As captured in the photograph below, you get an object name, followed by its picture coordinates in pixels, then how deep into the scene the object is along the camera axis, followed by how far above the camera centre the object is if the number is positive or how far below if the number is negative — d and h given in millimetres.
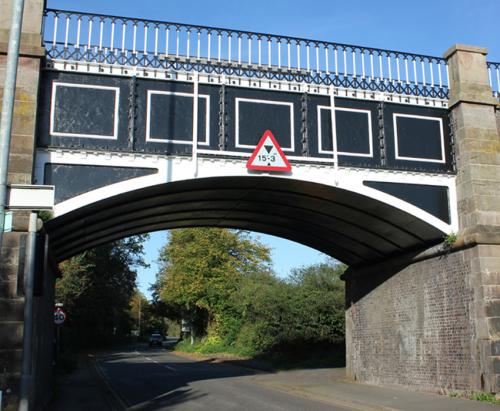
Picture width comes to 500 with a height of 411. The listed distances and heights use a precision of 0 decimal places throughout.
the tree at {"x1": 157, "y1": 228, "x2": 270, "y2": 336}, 44188 +4314
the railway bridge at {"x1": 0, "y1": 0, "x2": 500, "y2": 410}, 12180 +3663
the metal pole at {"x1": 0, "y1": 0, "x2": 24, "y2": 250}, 7234 +2823
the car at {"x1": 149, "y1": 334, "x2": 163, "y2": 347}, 67119 -2032
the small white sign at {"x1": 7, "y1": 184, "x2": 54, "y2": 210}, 7555 +1630
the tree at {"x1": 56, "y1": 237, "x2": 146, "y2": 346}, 35250 +2448
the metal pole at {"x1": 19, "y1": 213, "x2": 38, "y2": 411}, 6984 +209
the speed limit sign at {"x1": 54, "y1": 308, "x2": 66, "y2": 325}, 20891 +239
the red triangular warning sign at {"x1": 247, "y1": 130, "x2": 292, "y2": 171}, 13141 +3734
